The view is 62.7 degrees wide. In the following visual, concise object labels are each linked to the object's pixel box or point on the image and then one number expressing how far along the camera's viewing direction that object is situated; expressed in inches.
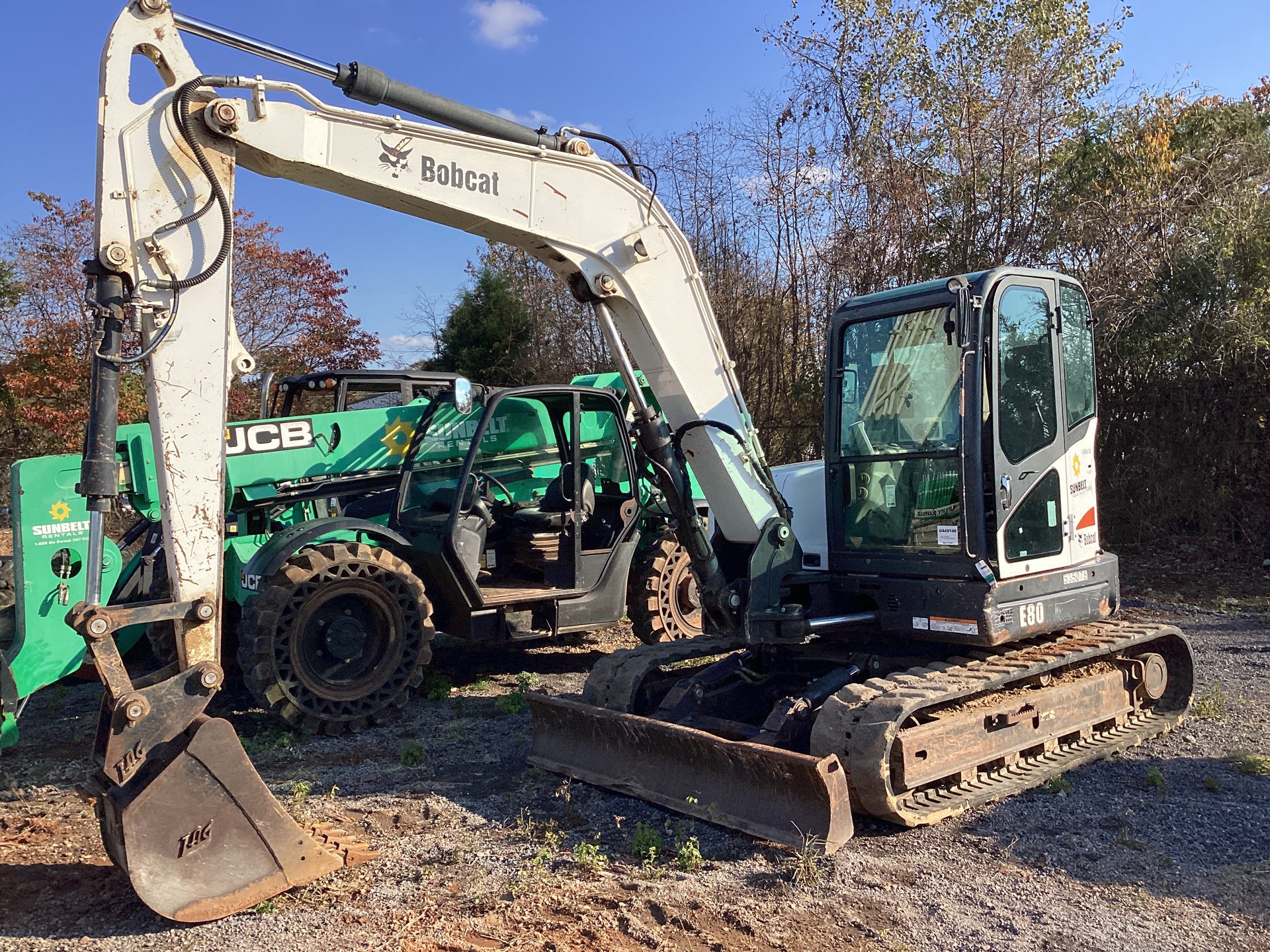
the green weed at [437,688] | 292.4
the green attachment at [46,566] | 241.8
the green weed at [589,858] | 169.9
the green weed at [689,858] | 170.2
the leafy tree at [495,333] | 800.3
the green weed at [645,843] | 175.6
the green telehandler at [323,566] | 253.4
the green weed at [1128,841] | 176.2
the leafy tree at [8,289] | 679.7
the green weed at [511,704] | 278.1
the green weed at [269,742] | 247.6
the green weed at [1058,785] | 203.8
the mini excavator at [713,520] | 152.3
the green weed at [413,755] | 233.1
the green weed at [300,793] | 205.6
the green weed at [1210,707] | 253.4
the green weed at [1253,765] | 209.8
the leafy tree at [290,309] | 765.9
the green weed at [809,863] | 163.8
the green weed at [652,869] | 167.6
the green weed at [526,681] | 300.4
